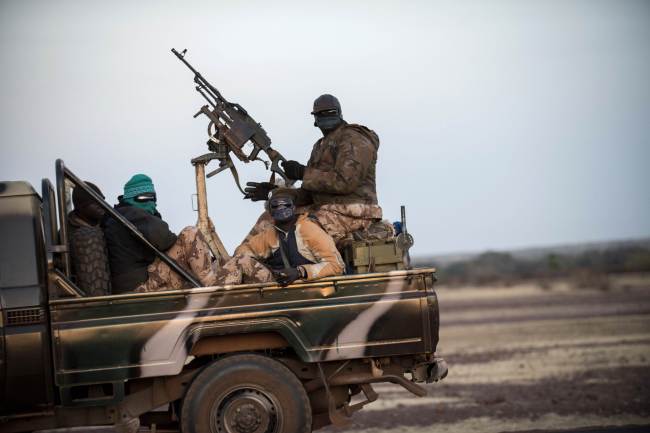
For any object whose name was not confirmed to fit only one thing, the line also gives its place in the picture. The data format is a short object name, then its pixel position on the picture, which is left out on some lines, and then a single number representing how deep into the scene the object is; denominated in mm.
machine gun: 19234
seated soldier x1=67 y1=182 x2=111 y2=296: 16359
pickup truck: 15727
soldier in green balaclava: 16844
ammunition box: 17344
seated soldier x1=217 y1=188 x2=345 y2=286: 16828
